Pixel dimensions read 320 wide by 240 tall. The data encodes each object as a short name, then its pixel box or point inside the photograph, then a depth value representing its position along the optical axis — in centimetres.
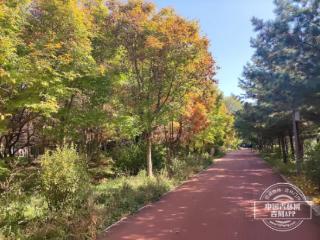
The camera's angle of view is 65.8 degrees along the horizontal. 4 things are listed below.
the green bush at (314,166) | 850
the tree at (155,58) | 1074
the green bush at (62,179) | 605
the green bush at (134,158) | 1382
